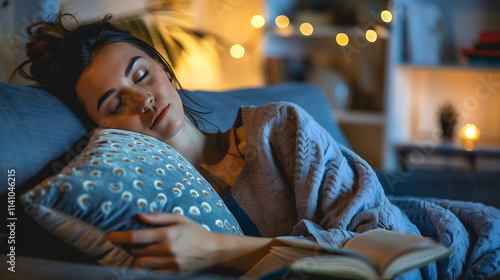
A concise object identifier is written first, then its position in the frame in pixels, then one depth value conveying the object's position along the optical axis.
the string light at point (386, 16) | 2.39
